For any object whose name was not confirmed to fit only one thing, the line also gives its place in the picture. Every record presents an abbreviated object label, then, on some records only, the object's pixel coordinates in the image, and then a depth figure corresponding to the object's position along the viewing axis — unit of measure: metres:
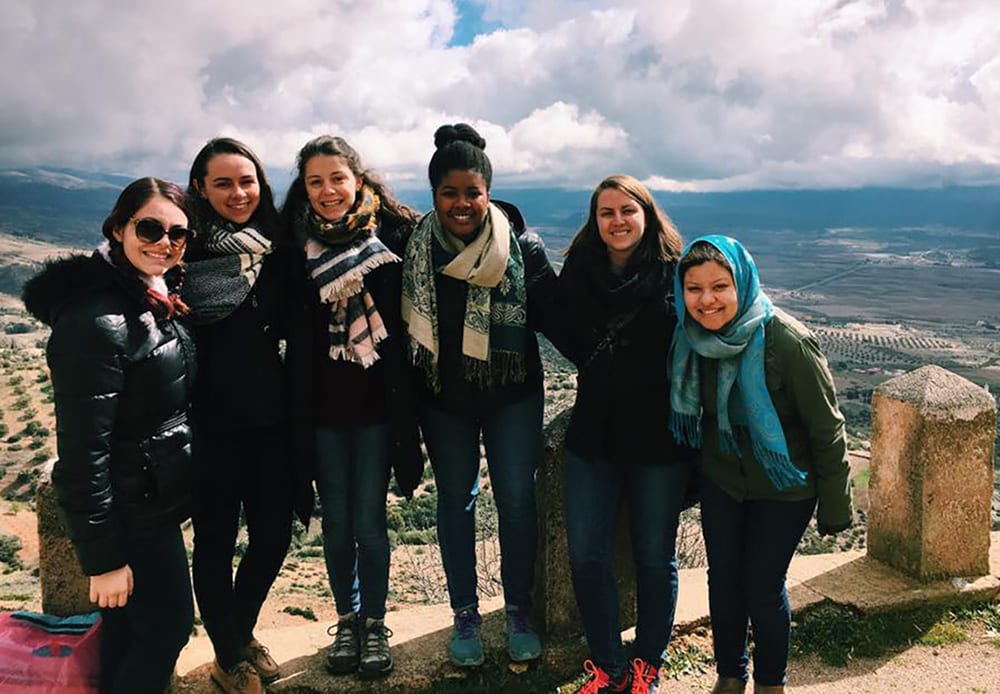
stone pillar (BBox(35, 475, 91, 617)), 3.24
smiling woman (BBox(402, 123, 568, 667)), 3.34
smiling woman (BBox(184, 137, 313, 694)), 3.10
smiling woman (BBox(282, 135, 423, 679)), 3.26
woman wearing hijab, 3.00
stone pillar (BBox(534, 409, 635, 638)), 3.77
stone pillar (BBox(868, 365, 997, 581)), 4.25
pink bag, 2.85
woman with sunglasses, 2.46
